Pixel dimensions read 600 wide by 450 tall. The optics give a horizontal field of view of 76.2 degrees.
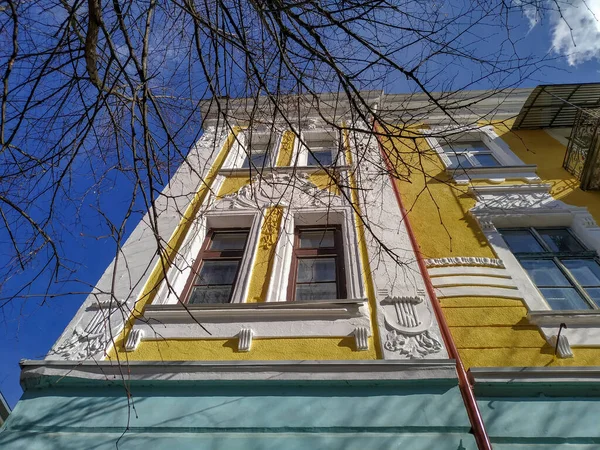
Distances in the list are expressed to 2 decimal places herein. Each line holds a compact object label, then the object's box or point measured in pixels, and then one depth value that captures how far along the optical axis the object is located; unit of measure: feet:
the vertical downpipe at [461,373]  11.11
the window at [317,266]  18.53
